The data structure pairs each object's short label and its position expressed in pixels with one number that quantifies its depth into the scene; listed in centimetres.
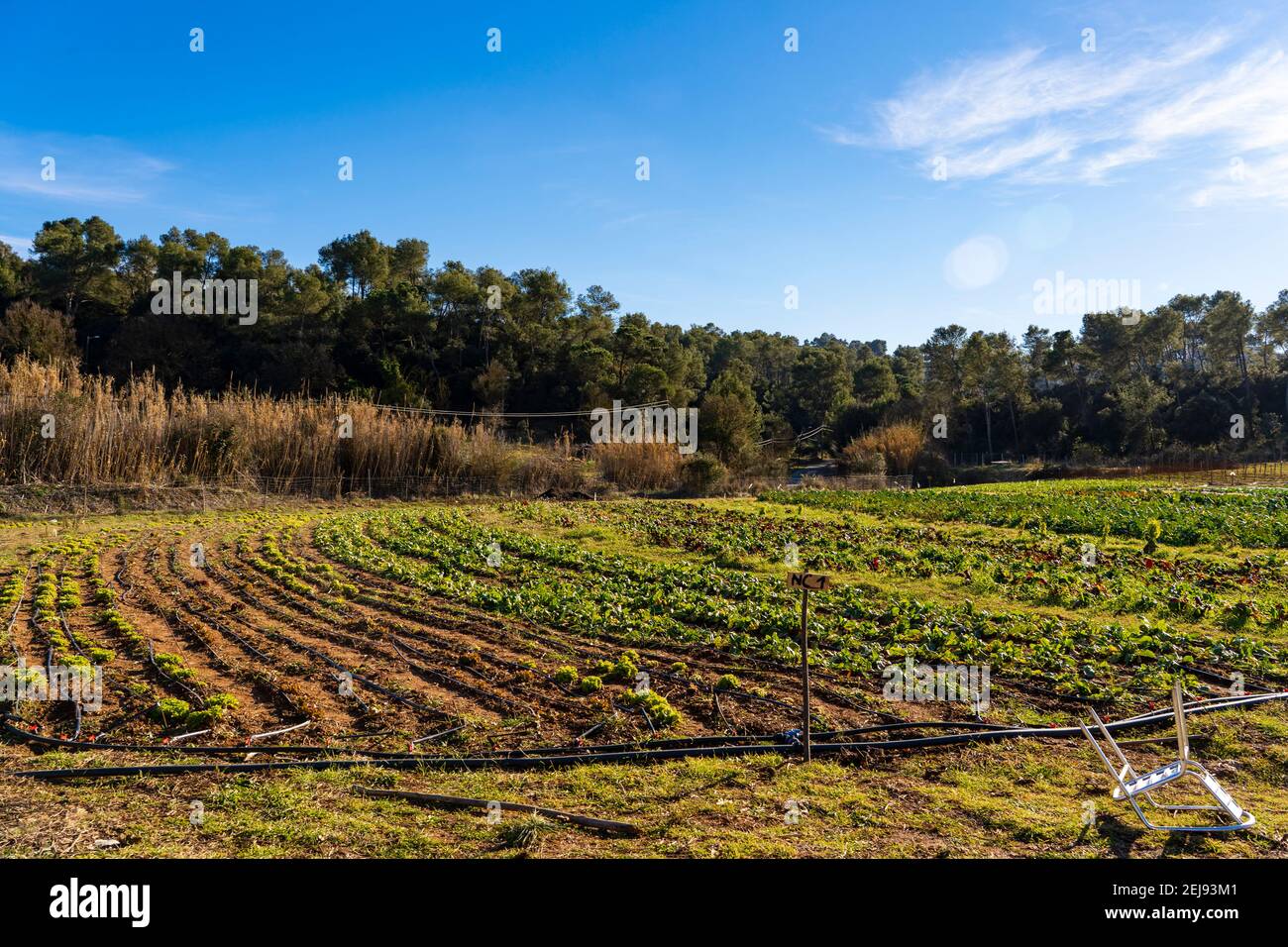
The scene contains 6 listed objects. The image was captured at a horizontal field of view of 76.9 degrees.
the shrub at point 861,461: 4453
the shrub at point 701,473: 3603
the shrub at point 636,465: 3612
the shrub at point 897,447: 4791
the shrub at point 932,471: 4750
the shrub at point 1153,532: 1780
